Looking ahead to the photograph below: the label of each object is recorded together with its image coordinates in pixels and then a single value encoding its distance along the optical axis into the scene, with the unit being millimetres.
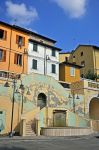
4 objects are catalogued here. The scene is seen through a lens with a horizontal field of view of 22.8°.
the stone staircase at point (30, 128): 24548
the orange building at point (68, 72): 43781
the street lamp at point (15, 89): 24934
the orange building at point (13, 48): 36375
